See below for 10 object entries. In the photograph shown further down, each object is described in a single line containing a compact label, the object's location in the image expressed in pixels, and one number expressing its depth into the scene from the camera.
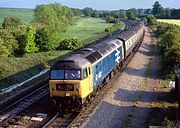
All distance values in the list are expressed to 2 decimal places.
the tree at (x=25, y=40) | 48.94
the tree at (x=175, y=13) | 161.00
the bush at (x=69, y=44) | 54.59
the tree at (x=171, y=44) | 35.09
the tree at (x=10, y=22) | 64.51
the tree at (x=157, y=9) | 189.54
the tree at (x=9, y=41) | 45.72
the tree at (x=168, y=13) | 166.50
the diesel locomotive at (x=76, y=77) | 19.47
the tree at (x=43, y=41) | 52.84
